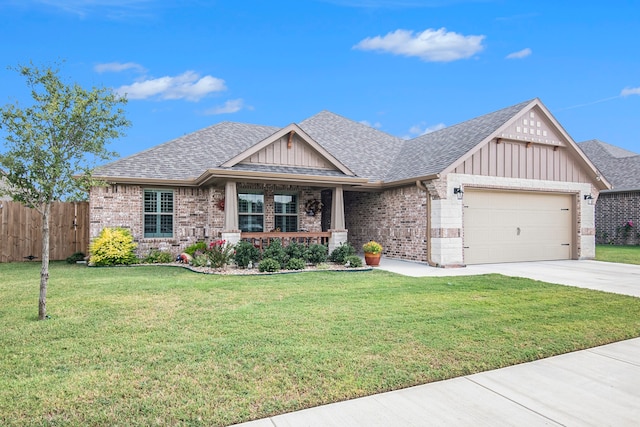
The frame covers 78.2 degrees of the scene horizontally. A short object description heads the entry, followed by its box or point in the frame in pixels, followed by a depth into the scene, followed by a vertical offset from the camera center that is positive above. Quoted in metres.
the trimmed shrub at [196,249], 13.41 -1.14
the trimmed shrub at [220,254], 11.16 -1.10
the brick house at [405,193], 12.64 +0.80
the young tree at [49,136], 5.65 +1.17
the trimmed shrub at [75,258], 13.25 -1.43
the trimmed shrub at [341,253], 12.48 -1.21
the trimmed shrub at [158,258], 13.16 -1.42
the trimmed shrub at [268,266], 10.94 -1.41
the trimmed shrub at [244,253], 11.38 -1.11
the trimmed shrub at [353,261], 11.93 -1.39
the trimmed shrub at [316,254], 12.21 -1.19
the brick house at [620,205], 22.28 +0.60
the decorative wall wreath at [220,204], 13.44 +0.40
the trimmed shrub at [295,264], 11.35 -1.41
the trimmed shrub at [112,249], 12.32 -1.05
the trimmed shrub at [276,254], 11.61 -1.14
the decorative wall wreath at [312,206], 14.56 +0.35
